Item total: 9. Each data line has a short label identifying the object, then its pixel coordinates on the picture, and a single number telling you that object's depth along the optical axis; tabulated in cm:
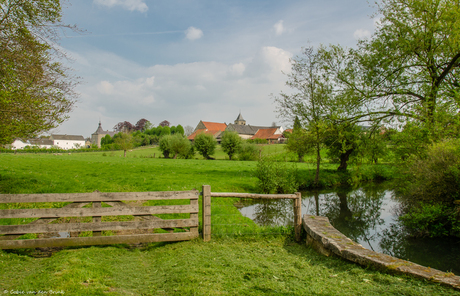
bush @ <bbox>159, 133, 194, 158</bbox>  5781
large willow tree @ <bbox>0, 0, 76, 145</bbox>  930
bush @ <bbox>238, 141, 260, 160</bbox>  5070
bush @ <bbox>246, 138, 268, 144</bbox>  8234
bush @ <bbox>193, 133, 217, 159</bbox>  5753
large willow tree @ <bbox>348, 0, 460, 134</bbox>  1099
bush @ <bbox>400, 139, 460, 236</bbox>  825
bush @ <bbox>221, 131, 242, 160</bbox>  5425
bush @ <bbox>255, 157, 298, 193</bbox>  1612
